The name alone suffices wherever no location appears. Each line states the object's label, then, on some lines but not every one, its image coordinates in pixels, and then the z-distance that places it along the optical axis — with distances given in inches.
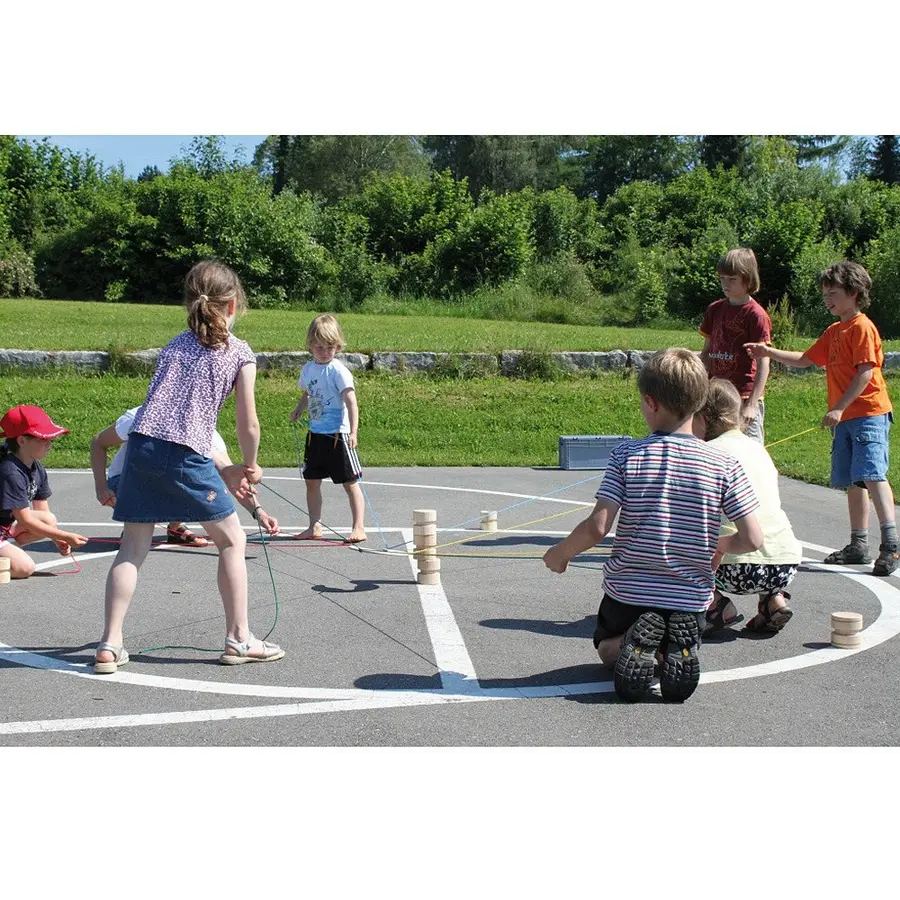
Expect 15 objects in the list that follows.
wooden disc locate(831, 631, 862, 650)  223.3
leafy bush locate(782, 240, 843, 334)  967.6
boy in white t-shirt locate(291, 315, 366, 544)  321.4
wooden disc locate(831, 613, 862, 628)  222.2
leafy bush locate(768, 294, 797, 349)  732.0
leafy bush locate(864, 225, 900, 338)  942.4
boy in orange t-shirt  296.8
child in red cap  276.1
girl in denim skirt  198.1
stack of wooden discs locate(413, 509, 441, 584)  272.5
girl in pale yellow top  227.5
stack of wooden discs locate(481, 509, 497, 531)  343.3
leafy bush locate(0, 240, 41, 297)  1187.3
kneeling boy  183.9
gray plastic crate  480.4
